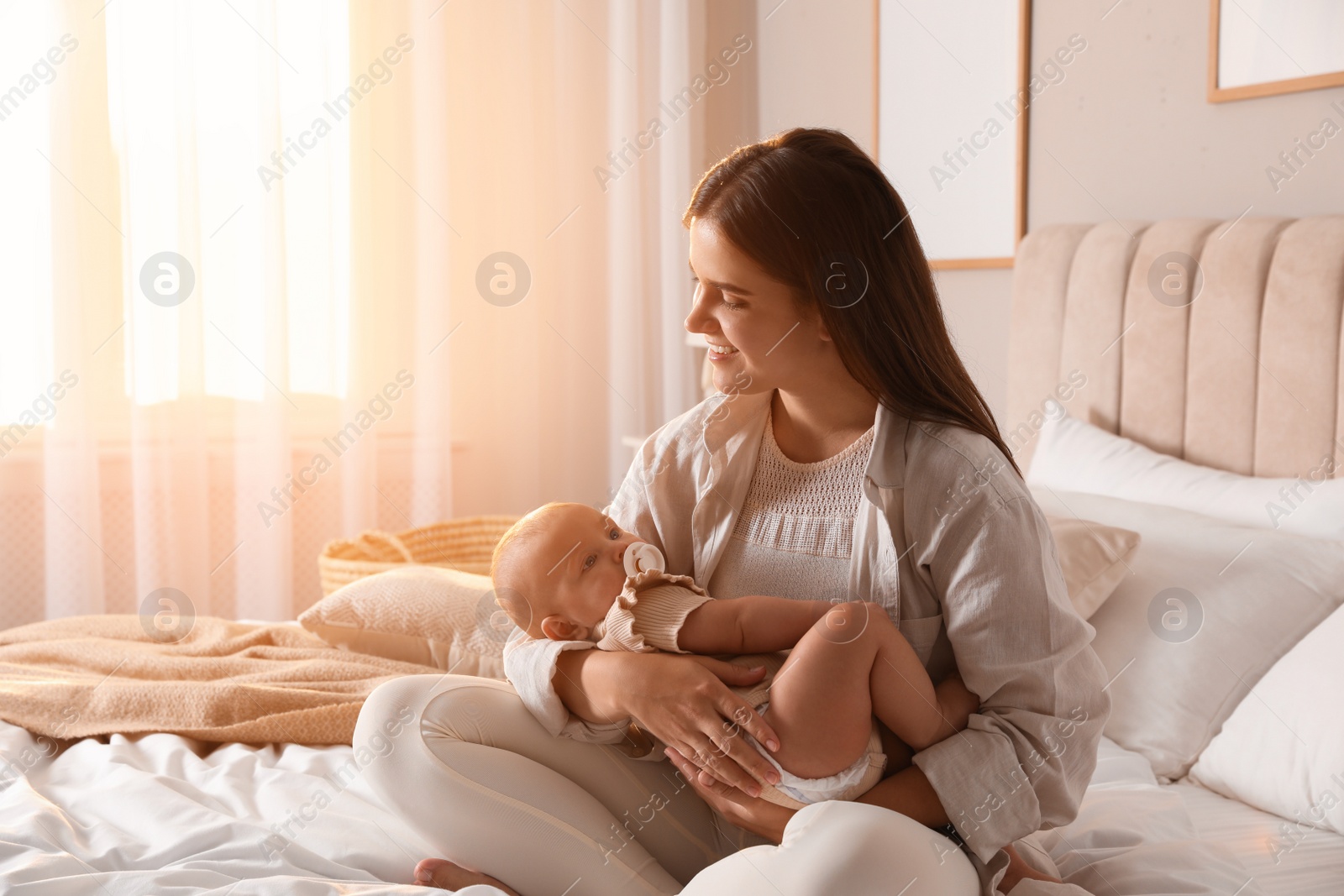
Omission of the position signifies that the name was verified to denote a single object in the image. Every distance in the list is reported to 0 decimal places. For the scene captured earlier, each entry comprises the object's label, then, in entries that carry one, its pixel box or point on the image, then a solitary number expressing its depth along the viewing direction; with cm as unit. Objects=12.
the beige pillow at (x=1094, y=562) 171
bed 127
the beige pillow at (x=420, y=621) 193
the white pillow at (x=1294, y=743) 137
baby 108
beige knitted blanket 168
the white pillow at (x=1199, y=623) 157
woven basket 267
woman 115
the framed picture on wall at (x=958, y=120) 254
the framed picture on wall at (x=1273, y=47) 187
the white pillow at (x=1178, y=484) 171
